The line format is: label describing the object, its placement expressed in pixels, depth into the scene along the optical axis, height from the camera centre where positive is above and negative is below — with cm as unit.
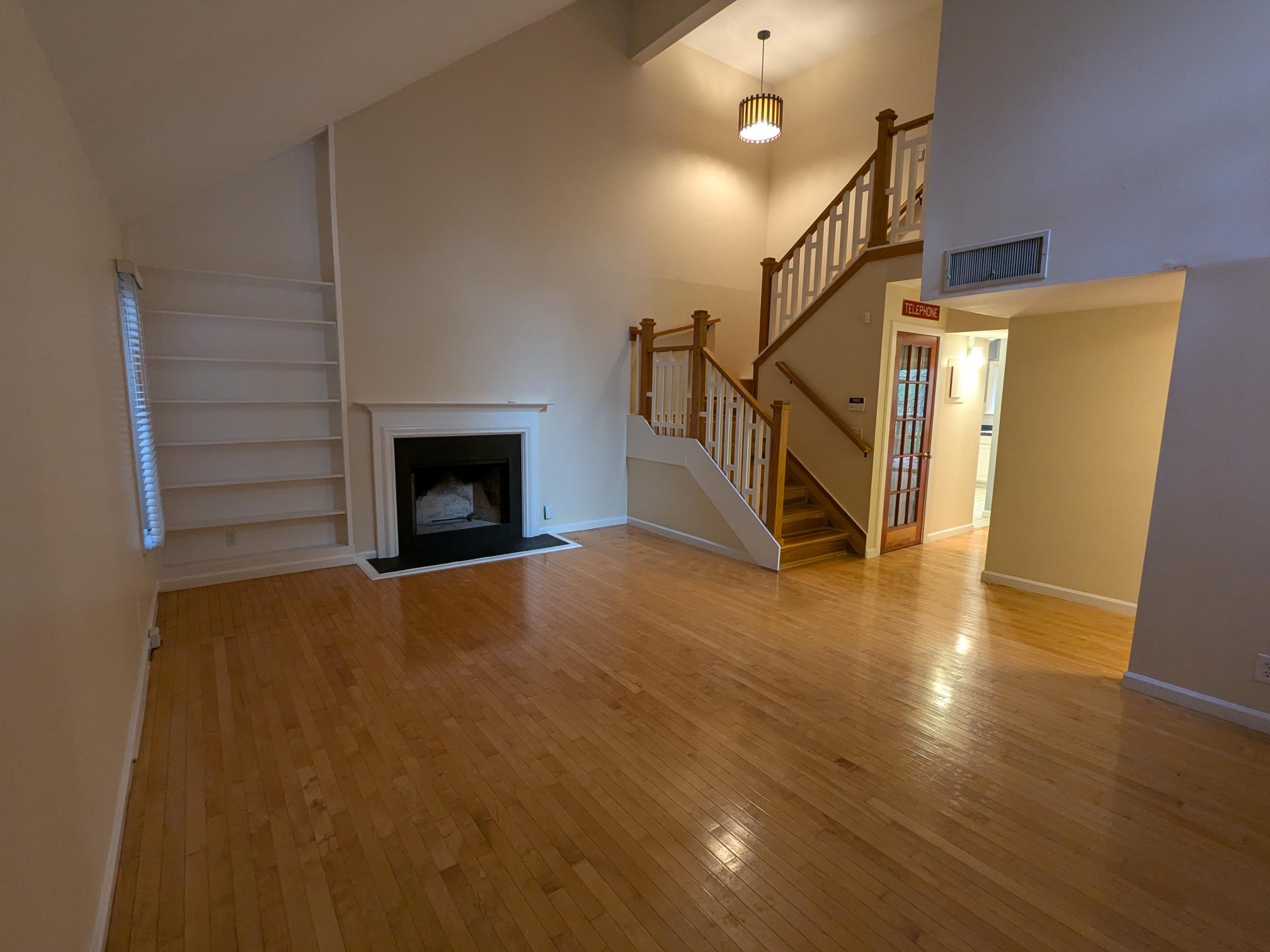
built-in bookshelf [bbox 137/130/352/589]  433 -27
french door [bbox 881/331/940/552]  566 -43
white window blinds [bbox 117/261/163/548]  348 -20
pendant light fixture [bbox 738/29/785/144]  602 +275
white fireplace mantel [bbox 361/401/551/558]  514 -38
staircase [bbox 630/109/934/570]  513 +18
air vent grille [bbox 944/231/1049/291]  335 +77
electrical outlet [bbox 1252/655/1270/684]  276 -123
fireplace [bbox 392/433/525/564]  536 -106
